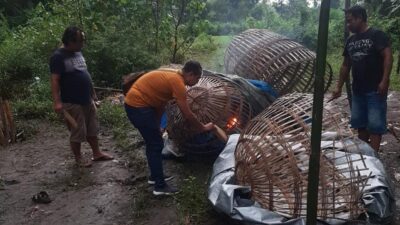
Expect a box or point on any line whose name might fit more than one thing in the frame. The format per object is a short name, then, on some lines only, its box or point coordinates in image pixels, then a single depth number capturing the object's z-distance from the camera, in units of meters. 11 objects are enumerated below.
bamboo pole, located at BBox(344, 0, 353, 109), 5.56
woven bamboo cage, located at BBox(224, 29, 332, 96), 6.74
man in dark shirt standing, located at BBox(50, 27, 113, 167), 4.96
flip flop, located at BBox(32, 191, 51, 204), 4.59
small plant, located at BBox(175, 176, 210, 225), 3.99
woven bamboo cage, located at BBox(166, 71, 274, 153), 5.23
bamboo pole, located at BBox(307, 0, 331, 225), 2.34
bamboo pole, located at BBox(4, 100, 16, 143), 6.50
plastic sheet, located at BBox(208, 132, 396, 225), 3.57
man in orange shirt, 4.21
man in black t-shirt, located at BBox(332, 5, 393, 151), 4.70
